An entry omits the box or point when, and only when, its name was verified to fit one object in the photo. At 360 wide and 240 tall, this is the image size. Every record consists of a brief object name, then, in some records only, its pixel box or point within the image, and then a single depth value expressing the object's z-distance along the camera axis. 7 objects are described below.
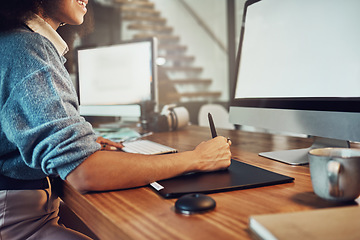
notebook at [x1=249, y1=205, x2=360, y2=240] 0.34
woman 0.61
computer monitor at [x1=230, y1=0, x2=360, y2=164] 0.72
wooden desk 0.43
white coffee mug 0.48
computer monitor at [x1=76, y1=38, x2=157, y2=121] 1.67
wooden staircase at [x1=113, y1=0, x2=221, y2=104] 4.71
